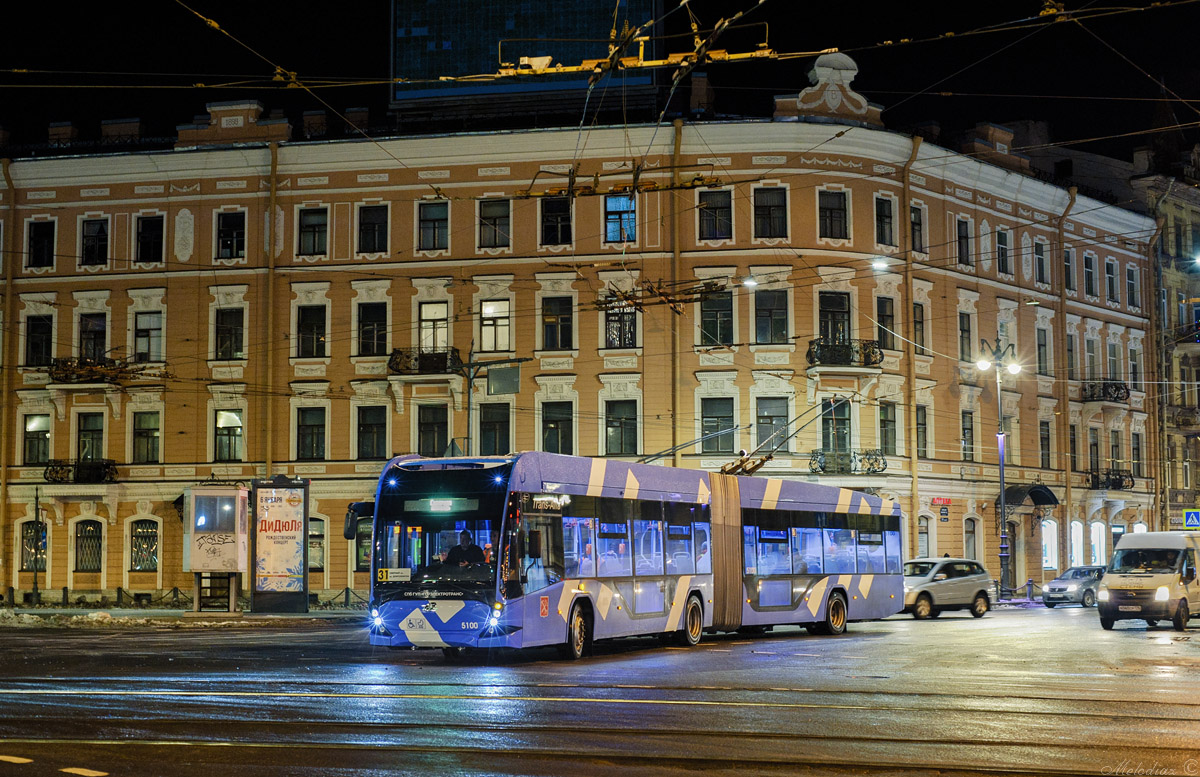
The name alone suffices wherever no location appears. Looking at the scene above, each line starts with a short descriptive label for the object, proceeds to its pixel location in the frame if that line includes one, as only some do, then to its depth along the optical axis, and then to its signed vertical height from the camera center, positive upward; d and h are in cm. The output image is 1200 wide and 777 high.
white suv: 3569 -228
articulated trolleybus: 1981 -83
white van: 2864 -180
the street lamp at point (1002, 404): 4381 +292
